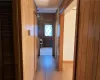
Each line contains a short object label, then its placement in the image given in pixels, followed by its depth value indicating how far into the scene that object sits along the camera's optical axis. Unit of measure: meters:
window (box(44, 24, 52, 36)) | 10.02
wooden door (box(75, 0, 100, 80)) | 1.08
